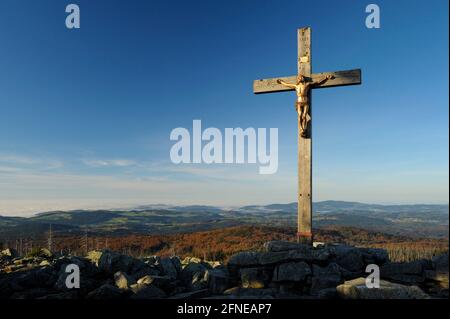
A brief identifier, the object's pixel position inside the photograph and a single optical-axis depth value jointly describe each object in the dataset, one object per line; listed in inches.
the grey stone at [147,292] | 245.6
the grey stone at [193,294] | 240.1
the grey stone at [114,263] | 313.3
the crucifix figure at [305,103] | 333.1
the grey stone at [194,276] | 280.8
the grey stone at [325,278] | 238.5
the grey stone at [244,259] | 274.8
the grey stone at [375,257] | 278.4
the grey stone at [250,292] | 226.9
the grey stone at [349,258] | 271.4
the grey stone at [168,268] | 323.9
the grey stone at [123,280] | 267.4
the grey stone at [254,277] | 262.2
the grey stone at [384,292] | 196.7
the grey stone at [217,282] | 264.8
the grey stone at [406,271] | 245.9
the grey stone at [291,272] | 253.1
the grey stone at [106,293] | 237.6
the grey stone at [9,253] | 421.2
